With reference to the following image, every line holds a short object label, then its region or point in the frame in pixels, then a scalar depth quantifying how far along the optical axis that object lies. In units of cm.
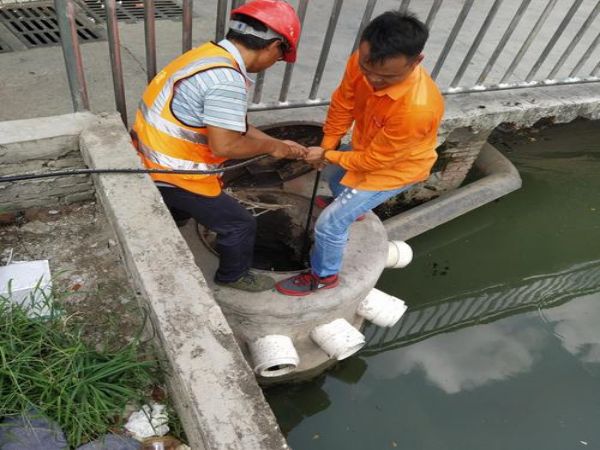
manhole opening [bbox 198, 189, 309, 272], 371
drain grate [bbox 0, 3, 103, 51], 409
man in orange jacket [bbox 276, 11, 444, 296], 231
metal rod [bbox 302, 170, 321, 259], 347
